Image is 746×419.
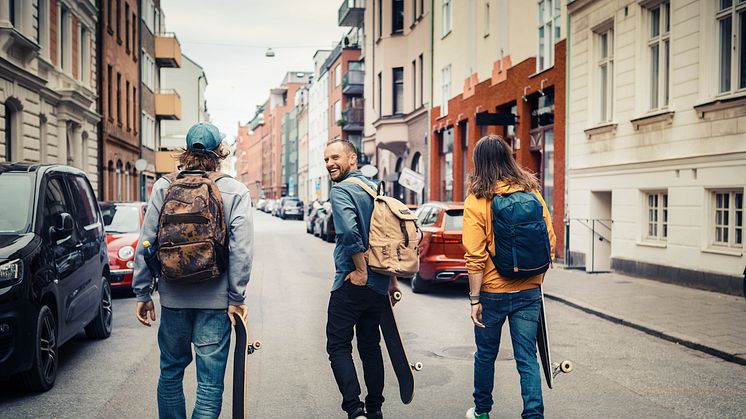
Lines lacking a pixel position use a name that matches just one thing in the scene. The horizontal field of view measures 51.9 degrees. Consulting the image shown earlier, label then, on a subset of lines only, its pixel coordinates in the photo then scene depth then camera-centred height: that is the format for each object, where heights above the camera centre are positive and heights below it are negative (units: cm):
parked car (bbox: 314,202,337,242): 2828 -69
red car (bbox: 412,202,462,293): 1220 -68
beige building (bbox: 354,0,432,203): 3212 +577
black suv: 560 -52
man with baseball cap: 400 -51
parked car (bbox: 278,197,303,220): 6031 -3
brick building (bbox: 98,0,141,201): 3033 +481
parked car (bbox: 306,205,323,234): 3264 -46
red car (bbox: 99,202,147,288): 1157 -44
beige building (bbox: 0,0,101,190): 1848 +340
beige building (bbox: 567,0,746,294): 1180 +126
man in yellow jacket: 466 -46
